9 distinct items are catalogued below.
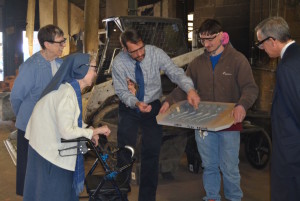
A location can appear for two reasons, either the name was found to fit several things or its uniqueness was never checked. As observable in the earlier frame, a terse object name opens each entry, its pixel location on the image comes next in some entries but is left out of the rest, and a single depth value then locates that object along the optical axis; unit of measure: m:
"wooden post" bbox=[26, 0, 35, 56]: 15.26
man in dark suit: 3.36
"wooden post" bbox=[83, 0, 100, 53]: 10.55
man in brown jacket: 4.56
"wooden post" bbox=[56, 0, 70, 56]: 14.22
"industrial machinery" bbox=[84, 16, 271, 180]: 6.25
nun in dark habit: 3.43
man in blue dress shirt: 4.74
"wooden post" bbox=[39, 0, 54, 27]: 14.02
